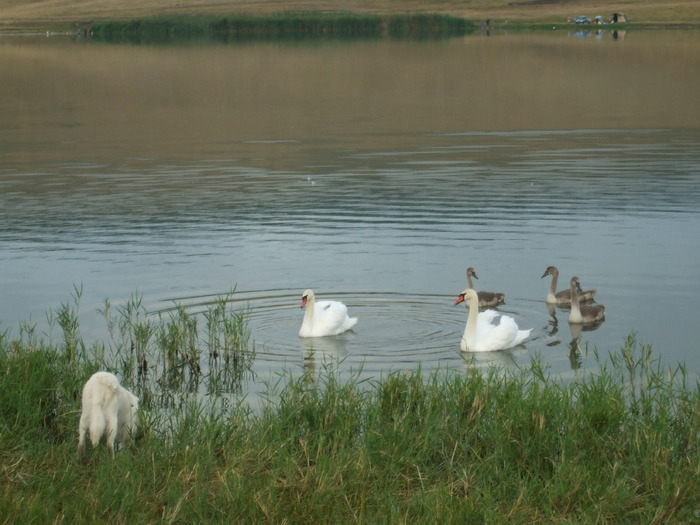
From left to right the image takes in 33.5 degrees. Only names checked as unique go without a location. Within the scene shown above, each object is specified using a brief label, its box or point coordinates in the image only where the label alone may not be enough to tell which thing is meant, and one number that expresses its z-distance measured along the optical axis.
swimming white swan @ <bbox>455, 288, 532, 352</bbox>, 13.08
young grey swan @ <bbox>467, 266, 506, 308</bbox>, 15.25
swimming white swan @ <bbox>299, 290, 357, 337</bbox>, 13.68
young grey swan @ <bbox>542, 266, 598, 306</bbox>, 15.34
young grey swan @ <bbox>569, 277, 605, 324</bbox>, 14.31
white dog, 8.13
